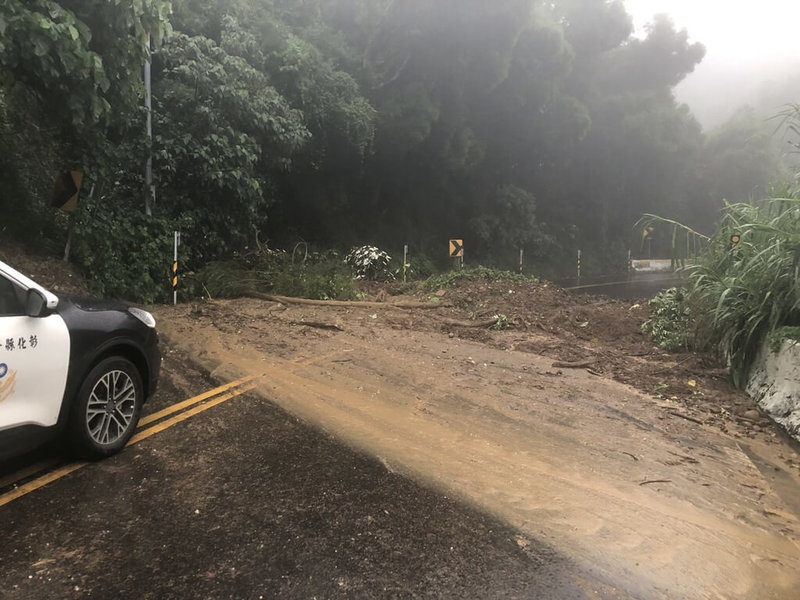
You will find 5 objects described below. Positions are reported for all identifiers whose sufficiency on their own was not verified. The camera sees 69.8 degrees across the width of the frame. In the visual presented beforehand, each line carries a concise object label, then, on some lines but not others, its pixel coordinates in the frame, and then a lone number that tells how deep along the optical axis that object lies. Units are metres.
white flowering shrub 17.31
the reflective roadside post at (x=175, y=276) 11.10
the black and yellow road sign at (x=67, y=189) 9.09
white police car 3.28
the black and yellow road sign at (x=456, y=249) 16.33
